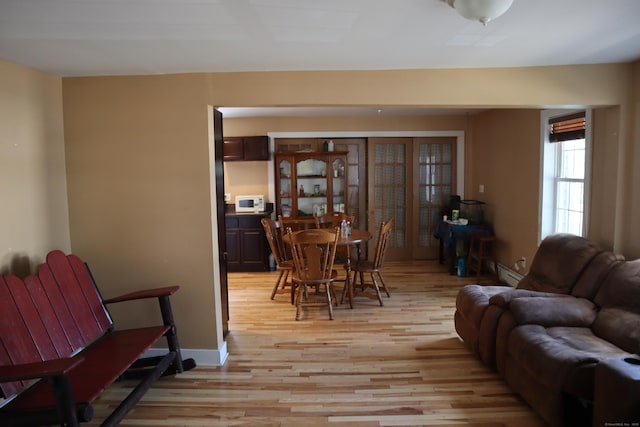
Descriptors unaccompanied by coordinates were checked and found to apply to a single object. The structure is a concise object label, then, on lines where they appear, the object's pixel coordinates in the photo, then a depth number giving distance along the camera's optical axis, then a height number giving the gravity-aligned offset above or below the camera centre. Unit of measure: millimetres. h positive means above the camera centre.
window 3812 +63
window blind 3728 +507
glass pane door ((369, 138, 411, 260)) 6637 -127
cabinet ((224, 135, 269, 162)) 6309 +545
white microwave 6398 -320
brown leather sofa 2021 -994
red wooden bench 1948 -963
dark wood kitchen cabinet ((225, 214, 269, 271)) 6145 -917
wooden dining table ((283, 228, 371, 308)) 4465 -666
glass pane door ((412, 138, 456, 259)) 6629 -88
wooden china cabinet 6465 -14
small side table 5570 -733
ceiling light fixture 1759 +759
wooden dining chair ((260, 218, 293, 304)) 4762 -864
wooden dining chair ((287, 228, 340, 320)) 3994 -818
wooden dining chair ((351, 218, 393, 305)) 4560 -986
